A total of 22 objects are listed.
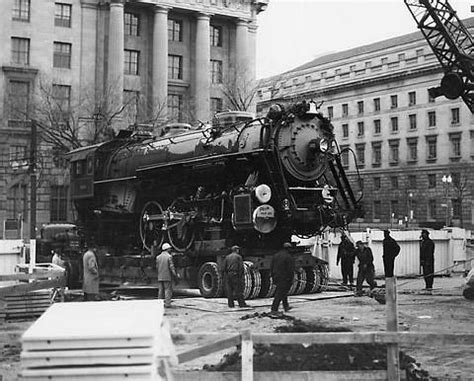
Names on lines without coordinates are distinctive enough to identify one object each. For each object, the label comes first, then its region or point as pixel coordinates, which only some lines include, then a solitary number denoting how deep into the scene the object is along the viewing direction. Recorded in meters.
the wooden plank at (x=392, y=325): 6.24
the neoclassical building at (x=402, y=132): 75.31
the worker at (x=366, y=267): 18.84
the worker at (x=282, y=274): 14.38
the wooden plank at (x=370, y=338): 5.86
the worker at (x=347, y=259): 21.45
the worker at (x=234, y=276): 15.48
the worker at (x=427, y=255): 20.48
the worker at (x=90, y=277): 15.68
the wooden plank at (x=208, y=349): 5.51
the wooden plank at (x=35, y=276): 11.67
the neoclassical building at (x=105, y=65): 53.44
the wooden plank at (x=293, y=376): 6.11
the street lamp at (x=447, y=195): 60.17
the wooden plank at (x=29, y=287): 9.90
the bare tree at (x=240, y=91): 53.65
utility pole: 32.31
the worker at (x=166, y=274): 16.34
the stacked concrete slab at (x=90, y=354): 4.36
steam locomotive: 16.41
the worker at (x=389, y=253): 19.19
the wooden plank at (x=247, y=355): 5.76
